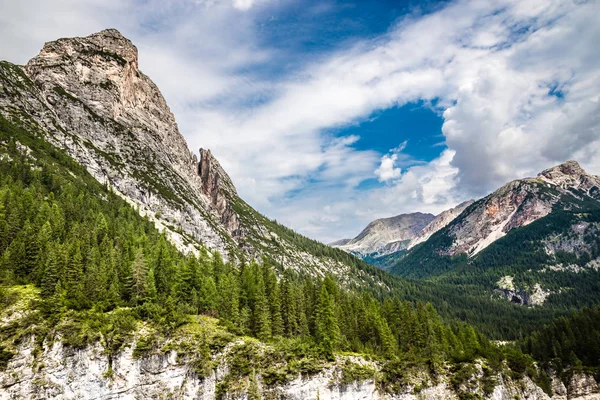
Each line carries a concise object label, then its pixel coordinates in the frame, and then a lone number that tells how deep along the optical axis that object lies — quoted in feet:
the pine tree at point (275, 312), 239.30
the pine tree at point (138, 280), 211.00
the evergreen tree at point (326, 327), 225.56
